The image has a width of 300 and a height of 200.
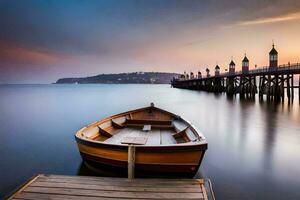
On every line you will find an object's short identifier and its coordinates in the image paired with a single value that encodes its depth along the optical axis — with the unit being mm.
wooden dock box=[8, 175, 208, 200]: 4426
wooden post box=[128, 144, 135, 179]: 5551
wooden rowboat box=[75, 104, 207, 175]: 5504
